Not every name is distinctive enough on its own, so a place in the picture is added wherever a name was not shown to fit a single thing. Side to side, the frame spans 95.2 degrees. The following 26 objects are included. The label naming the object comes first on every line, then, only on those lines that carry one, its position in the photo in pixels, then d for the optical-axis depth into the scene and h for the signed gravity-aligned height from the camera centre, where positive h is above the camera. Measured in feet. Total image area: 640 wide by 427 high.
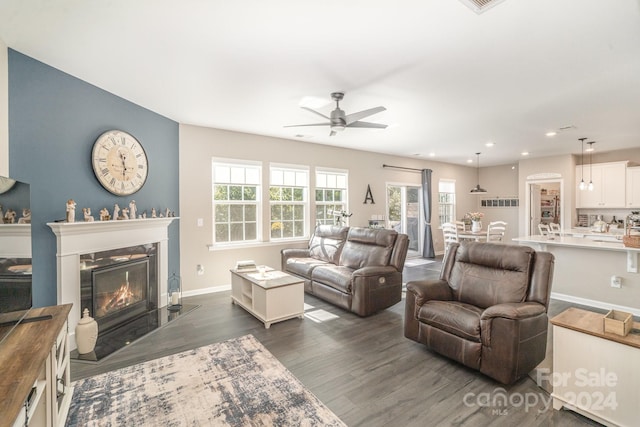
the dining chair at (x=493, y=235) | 21.03 -1.77
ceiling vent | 6.04 +4.33
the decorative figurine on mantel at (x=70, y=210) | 9.57 +0.07
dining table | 21.06 -1.74
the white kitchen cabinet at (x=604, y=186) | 21.40 +1.82
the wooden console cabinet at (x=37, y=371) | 3.82 -2.36
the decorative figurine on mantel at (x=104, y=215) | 10.93 -0.11
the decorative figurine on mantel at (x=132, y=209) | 12.11 +0.12
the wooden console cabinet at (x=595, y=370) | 5.79 -3.38
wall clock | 10.95 +2.00
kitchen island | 12.40 -2.81
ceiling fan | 10.59 +3.42
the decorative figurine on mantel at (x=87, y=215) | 10.17 -0.10
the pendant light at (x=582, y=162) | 19.75 +3.95
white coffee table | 11.28 -3.43
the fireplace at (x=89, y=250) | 9.43 -1.37
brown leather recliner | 7.23 -2.79
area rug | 6.44 -4.54
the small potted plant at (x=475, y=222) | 21.95 -0.86
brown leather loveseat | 12.21 -2.71
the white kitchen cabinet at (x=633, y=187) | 20.68 +1.66
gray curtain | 26.09 -0.36
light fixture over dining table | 24.33 +1.75
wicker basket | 11.72 -1.24
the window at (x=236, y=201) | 16.46 +0.62
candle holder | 13.37 -3.91
